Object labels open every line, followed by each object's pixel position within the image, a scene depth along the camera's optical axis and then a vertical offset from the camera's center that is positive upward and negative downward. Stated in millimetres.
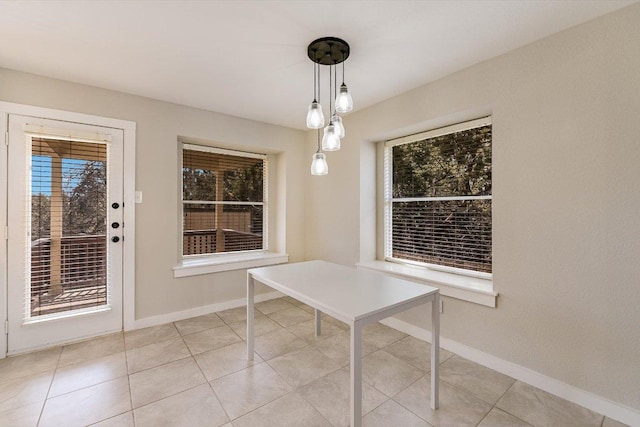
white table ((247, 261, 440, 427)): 1344 -489
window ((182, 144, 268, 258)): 3479 +175
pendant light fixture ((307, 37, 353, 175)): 1703 +705
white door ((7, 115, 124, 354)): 2342 -155
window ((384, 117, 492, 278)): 2443 +152
